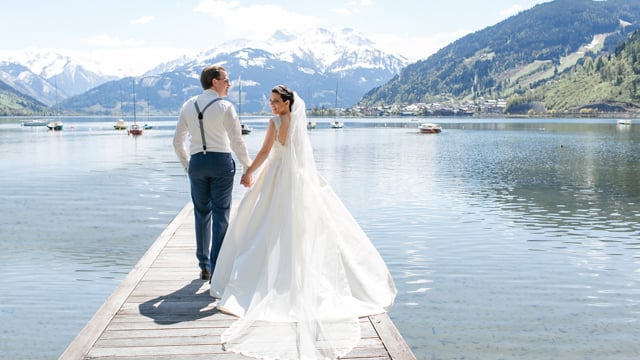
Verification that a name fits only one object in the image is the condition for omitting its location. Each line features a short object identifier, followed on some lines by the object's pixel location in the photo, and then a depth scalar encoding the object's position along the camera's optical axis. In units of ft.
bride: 27.30
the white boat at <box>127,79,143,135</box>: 447.83
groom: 31.42
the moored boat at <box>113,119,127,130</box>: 570.46
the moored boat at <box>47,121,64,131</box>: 565.94
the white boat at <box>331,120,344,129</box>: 599.98
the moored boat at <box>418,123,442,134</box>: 473.67
